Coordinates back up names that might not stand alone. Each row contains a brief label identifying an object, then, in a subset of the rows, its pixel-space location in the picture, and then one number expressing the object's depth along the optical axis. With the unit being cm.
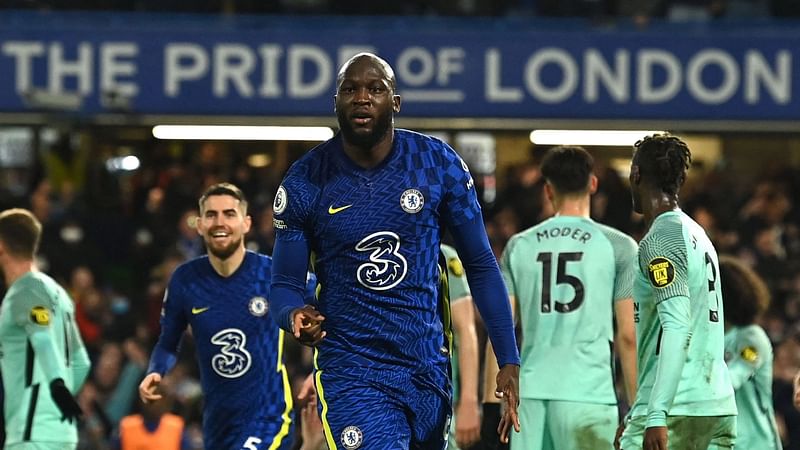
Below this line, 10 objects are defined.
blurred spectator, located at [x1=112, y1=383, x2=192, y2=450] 2556
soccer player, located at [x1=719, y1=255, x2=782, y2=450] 1633
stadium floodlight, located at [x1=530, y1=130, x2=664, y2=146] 3494
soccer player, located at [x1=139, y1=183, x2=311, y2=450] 1602
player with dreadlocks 1193
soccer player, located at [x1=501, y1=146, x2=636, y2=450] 1508
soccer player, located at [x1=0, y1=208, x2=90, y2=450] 1687
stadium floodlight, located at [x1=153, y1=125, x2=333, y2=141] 3534
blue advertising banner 3306
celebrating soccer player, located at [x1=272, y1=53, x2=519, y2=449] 1134
